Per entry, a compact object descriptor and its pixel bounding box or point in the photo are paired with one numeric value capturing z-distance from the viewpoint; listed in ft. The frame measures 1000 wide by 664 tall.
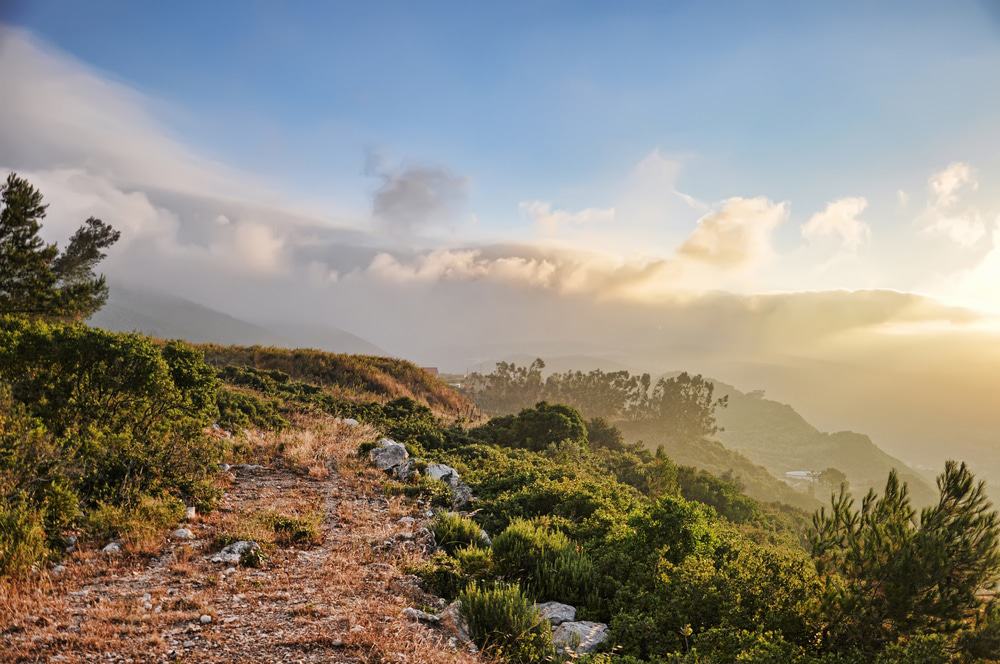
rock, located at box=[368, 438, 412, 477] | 53.57
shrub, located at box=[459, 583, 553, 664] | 19.49
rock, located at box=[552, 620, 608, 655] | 20.51
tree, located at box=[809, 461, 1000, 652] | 19.16
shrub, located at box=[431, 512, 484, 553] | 32.50
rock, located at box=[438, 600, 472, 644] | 20.52
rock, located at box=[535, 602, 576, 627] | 23.59
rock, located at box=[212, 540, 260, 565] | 26.84
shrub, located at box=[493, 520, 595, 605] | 26.76
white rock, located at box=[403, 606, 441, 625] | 21.16
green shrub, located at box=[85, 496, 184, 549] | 27.96
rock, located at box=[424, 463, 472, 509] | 46.62
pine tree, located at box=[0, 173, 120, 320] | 89.92
